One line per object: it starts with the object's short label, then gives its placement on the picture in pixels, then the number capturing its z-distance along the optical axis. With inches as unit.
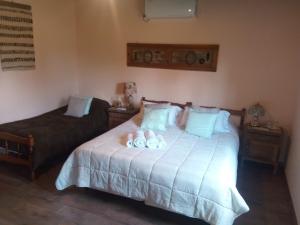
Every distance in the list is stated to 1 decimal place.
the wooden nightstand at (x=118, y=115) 157.2
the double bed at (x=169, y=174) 78.9
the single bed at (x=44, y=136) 112.7
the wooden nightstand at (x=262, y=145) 127.6
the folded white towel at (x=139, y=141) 102.1
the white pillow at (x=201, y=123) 121.3
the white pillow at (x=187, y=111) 134.2
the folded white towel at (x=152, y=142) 102.2
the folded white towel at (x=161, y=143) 103.7
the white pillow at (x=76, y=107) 157.5
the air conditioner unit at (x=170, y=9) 136.9
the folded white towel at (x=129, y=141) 102.5
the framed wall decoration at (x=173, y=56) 143.2
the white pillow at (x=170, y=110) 138.8
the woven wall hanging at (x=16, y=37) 126.1
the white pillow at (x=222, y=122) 129.6
